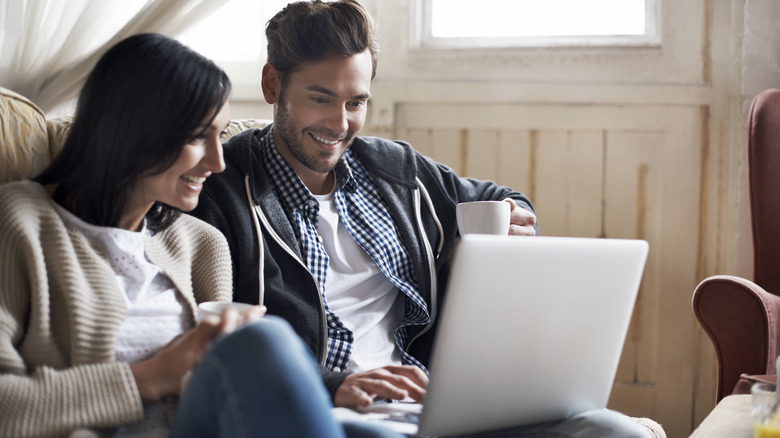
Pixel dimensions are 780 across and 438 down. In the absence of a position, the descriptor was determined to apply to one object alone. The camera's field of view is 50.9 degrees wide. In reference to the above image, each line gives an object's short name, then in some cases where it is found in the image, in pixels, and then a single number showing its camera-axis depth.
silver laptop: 1.02
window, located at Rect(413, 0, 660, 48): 2.56
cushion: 1.36
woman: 0.96
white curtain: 2.07
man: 1.56
